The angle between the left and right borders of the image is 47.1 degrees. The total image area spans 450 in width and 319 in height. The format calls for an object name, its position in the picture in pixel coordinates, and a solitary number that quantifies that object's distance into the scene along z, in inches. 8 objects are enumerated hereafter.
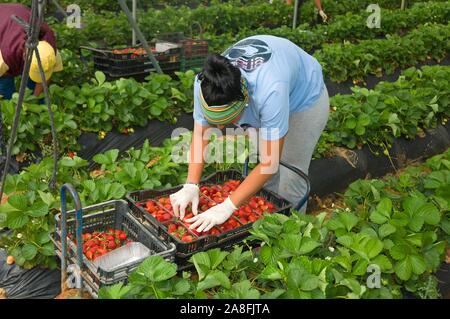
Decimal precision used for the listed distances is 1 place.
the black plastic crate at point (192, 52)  235.3
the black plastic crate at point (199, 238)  95.3
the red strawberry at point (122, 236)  104.0
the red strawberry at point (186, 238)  97.3
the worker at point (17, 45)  151.1
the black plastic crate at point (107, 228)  87.7
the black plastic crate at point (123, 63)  215.3
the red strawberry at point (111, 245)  100.7
